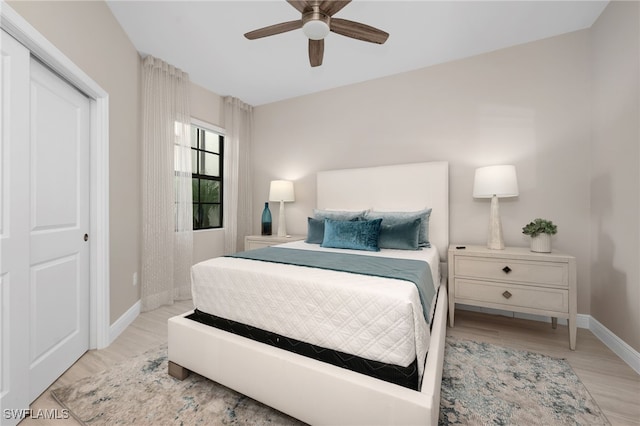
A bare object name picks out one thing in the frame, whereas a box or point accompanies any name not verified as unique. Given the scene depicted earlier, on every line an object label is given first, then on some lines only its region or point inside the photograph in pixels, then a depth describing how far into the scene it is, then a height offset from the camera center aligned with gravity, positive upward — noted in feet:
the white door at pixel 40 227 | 4.37 -0.30
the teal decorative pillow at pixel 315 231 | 9.52 -0.68
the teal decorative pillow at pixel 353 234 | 8.01 -0.68
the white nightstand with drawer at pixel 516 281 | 6.75 -1.88
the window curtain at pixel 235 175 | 12.64 +1.82
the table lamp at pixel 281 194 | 12.23 +0.85
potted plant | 7.30 -0.57
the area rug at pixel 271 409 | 4.50 -3.51
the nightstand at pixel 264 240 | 11.37 -1.22
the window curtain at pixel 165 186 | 9.14 +0.96
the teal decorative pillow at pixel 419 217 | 8.90 -0.21
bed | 3.59 -2.40
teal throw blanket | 4.77 -1.11
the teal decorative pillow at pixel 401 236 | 8.12 -0.71
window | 11.80 +1.70
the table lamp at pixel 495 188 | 7.87 +0.76
